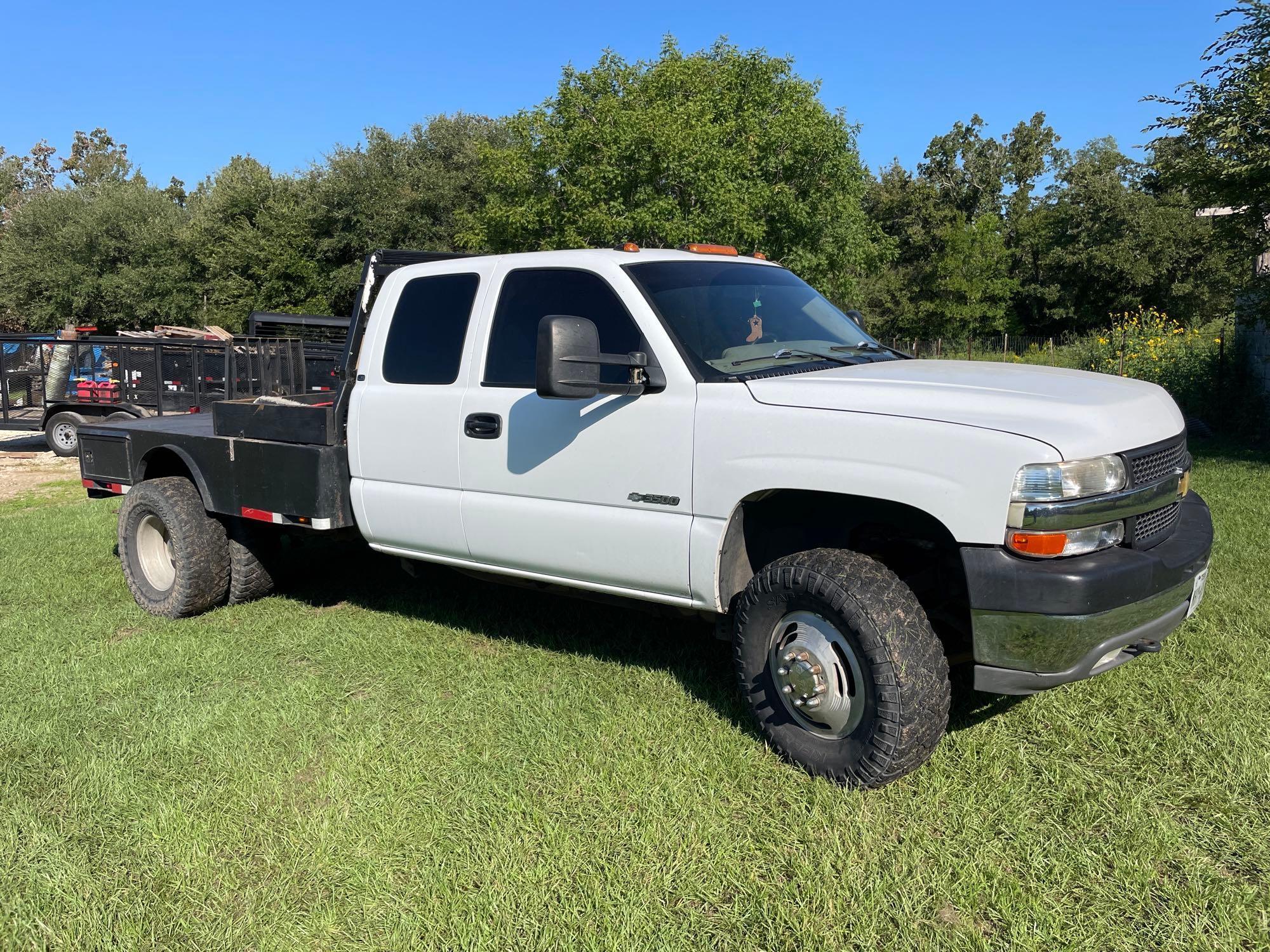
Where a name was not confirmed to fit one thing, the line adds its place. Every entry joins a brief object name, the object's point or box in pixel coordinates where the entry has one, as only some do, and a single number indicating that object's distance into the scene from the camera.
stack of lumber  19.72
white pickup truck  3.17
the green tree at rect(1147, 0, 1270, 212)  9.84
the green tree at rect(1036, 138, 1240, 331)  39.84
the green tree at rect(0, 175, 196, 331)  39.91
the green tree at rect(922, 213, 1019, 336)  42.16
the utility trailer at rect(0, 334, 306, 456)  15.65
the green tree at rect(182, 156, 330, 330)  37.72
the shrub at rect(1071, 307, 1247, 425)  13.05
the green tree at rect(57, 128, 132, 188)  77.38
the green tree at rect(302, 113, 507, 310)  36.44
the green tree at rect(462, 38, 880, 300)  23.20
